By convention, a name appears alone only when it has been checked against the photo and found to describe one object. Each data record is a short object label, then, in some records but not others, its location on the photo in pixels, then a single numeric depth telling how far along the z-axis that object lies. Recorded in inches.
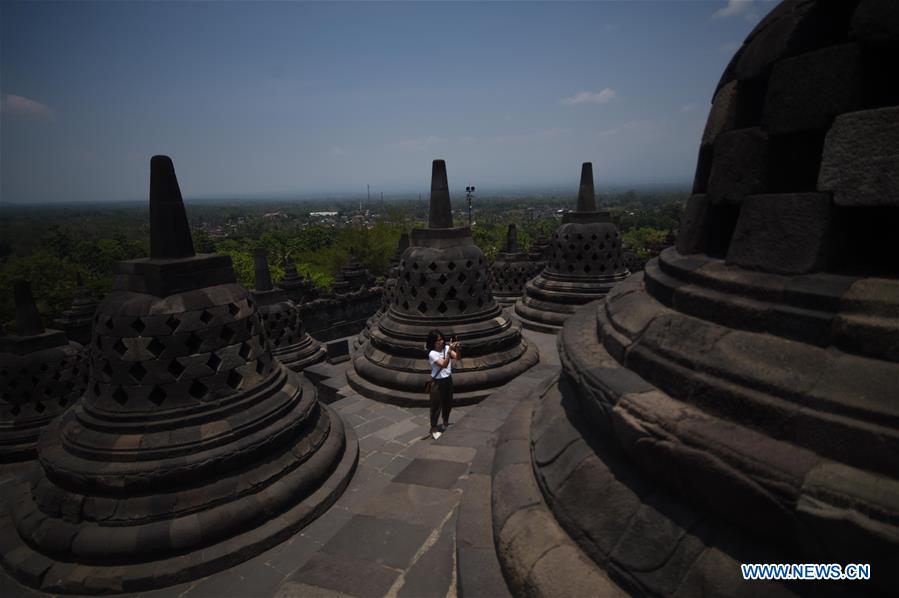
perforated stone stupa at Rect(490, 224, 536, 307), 666.2
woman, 230.5
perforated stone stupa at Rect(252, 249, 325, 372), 443.2
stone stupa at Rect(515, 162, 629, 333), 462.6
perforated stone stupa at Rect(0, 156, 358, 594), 150.1
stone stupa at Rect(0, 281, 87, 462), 291.1
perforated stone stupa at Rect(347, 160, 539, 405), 304.2
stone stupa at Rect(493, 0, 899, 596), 63.1
